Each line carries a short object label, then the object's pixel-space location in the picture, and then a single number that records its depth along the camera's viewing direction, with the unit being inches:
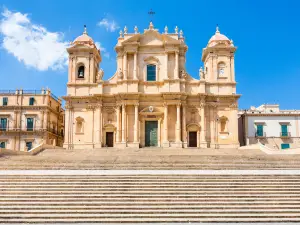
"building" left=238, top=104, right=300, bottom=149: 1722.4
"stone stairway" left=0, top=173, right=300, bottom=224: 595.5
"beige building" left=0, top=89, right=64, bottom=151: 1787.6
